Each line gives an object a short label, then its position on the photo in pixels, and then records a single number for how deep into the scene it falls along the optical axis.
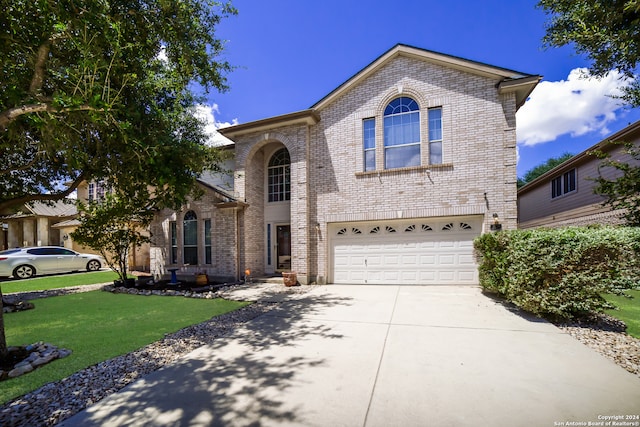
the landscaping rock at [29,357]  3.66
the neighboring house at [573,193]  10.69
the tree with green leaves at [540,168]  41.94
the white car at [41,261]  12.80
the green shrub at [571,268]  4.64
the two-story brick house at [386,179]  8.84
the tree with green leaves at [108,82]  3.71
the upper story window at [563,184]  14.05
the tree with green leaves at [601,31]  4.31
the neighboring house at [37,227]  19.89
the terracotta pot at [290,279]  9.95
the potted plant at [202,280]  10.93
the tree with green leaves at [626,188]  6.32
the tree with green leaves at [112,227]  9.41
